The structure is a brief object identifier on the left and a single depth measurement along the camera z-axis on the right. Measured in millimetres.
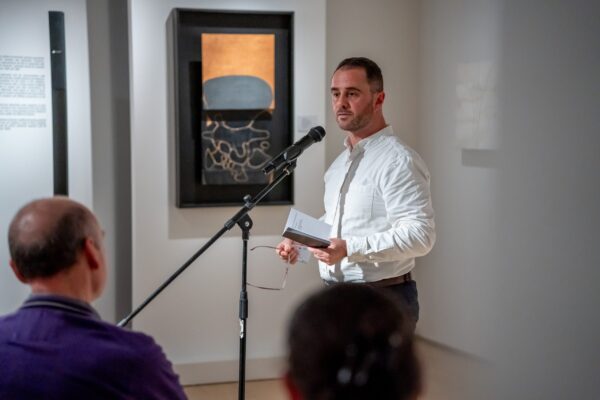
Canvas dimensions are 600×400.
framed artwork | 3564
